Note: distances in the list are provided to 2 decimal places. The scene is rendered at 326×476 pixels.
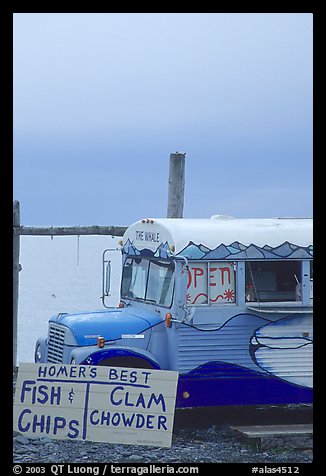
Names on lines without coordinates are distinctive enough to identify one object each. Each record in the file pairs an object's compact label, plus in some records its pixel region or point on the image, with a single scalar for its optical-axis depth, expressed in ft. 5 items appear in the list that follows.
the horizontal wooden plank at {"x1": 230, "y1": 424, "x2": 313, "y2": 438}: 48.38
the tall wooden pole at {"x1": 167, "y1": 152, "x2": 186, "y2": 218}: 61.85
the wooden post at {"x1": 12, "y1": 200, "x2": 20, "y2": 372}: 59.90
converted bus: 50.13
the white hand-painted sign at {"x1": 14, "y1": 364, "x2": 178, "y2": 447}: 47.46
